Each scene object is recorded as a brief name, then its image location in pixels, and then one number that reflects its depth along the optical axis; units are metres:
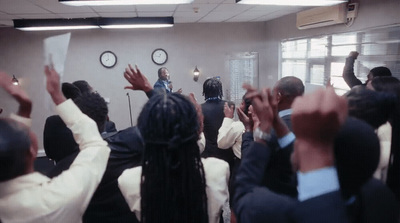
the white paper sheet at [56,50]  1.05
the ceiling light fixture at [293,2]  3.07
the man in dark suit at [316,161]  0.74
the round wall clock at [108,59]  6.29
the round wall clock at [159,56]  6.44
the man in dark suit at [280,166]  1.13
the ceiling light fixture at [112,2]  2.73
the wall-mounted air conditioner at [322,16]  3.97
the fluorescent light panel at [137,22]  4.84
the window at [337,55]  3.44
